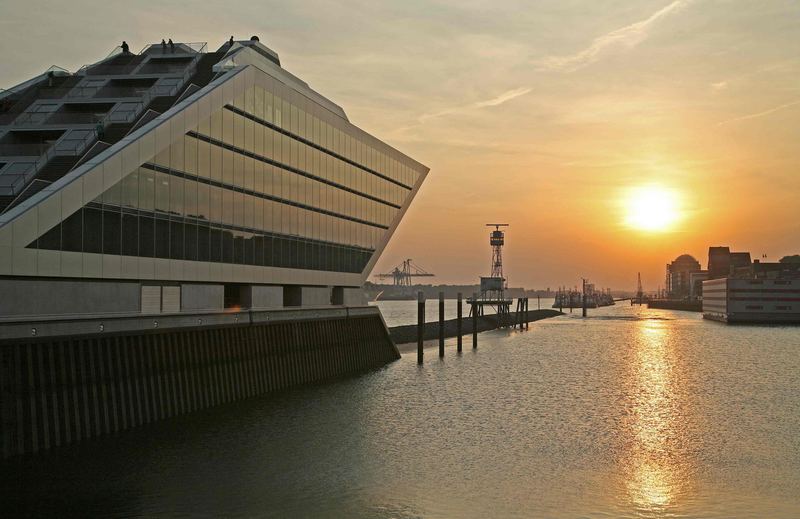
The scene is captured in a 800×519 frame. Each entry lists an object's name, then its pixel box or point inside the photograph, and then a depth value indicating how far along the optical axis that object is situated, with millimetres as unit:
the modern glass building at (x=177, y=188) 36969
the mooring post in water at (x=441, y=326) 91612
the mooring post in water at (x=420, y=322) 82500
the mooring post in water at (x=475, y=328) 114100
